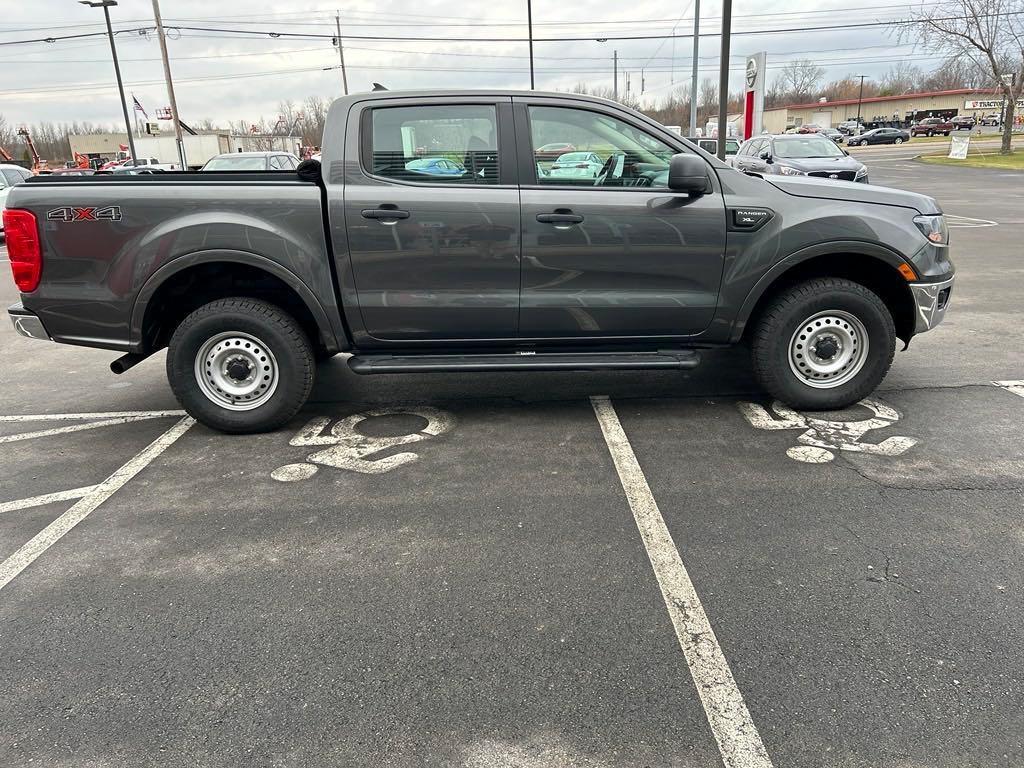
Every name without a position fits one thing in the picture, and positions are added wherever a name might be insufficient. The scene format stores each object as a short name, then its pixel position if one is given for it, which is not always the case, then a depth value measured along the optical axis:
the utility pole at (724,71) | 13.64
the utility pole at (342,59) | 50.14
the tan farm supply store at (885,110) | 93.38
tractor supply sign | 86.94
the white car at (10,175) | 16.17
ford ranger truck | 4.30
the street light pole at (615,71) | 67.54
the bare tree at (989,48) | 33.04
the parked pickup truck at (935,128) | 71.00
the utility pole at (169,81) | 29.03
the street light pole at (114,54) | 30.69
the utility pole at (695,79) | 24.42
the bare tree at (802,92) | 121.81
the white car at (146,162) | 31.96
